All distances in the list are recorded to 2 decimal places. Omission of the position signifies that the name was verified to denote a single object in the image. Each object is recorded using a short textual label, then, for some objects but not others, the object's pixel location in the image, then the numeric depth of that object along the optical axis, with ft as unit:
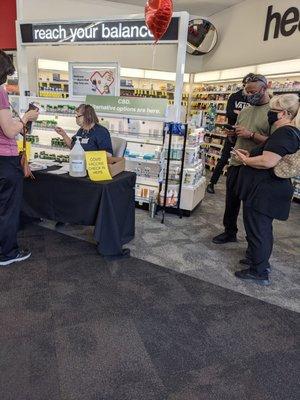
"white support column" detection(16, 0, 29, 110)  15.70
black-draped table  9.16
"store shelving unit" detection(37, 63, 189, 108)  23.21
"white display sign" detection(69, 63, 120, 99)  14.16
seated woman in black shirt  11.19
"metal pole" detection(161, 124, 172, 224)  13.13
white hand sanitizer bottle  9.12
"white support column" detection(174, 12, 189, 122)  12.06
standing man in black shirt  15.80
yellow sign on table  8.98
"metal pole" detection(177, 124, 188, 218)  13.21
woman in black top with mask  7.82
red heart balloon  11.71
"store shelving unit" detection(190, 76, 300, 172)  23.50
